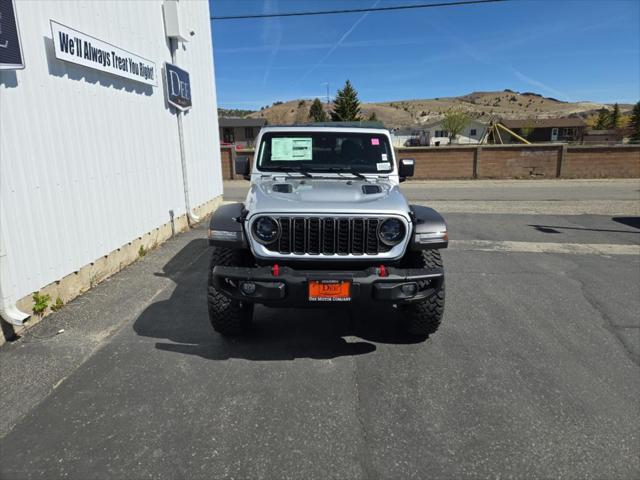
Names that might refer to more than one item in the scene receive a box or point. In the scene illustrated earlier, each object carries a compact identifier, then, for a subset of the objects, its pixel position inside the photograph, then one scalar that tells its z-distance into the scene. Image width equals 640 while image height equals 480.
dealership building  3.86
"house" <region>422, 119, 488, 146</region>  79.69
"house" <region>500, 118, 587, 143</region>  77.31
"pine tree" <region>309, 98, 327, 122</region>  78.78
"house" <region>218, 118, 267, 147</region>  66.38
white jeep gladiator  3.07
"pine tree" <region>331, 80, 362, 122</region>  52.25
